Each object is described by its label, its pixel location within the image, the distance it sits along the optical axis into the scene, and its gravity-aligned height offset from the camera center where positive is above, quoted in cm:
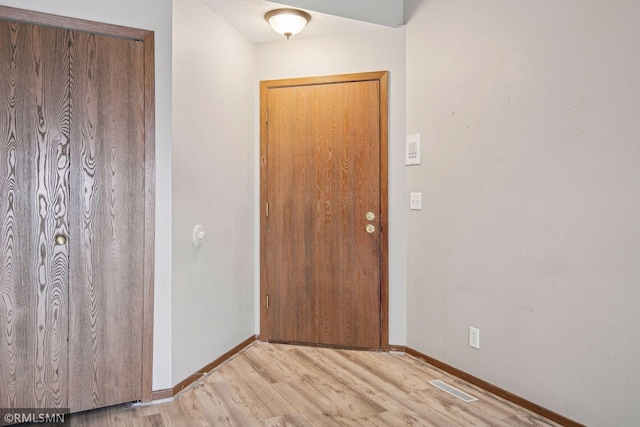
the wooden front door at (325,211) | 328 -5
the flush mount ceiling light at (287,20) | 291 +118
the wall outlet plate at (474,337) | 267 -78
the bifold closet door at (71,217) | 215 -7
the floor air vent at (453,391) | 251 -106
